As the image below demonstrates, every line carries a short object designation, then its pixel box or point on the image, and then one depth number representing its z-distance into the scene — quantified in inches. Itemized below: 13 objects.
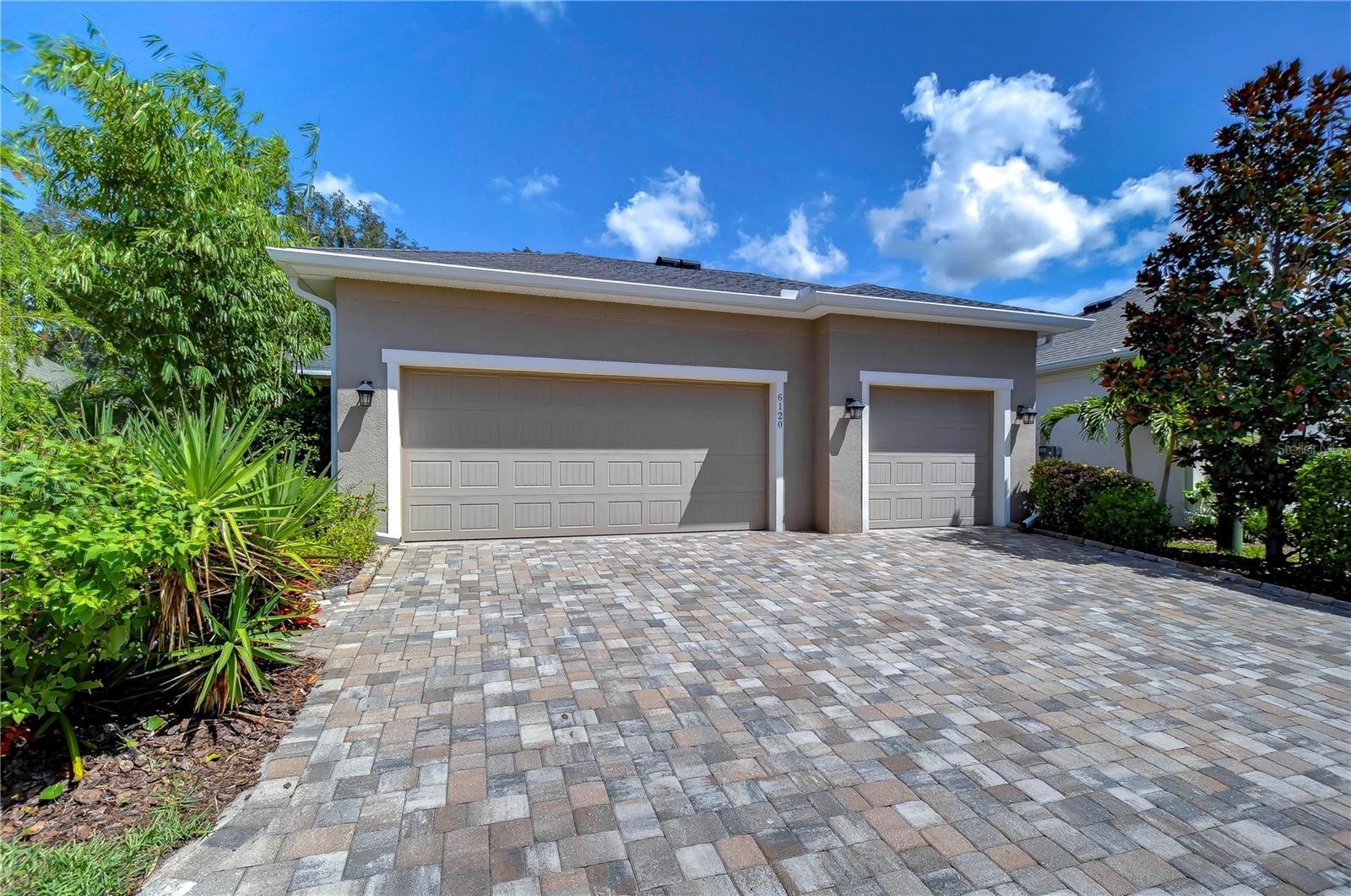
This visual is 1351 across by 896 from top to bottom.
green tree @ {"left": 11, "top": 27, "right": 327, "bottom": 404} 227.6
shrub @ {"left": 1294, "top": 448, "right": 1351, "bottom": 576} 202.8
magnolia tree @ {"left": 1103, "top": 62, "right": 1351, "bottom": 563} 212.8
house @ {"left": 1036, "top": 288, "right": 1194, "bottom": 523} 349.1
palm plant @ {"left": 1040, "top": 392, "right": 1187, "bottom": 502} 266.4
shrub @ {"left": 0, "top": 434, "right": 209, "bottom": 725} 71.8
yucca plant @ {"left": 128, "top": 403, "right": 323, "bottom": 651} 98.0
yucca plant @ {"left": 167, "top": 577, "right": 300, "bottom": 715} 99.1
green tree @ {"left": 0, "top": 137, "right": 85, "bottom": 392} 131.3
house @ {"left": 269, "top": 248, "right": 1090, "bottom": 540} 254.1
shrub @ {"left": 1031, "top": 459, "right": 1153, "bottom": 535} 285.4
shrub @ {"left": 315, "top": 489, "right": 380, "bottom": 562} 194.2
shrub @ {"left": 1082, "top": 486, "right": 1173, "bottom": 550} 264.4
